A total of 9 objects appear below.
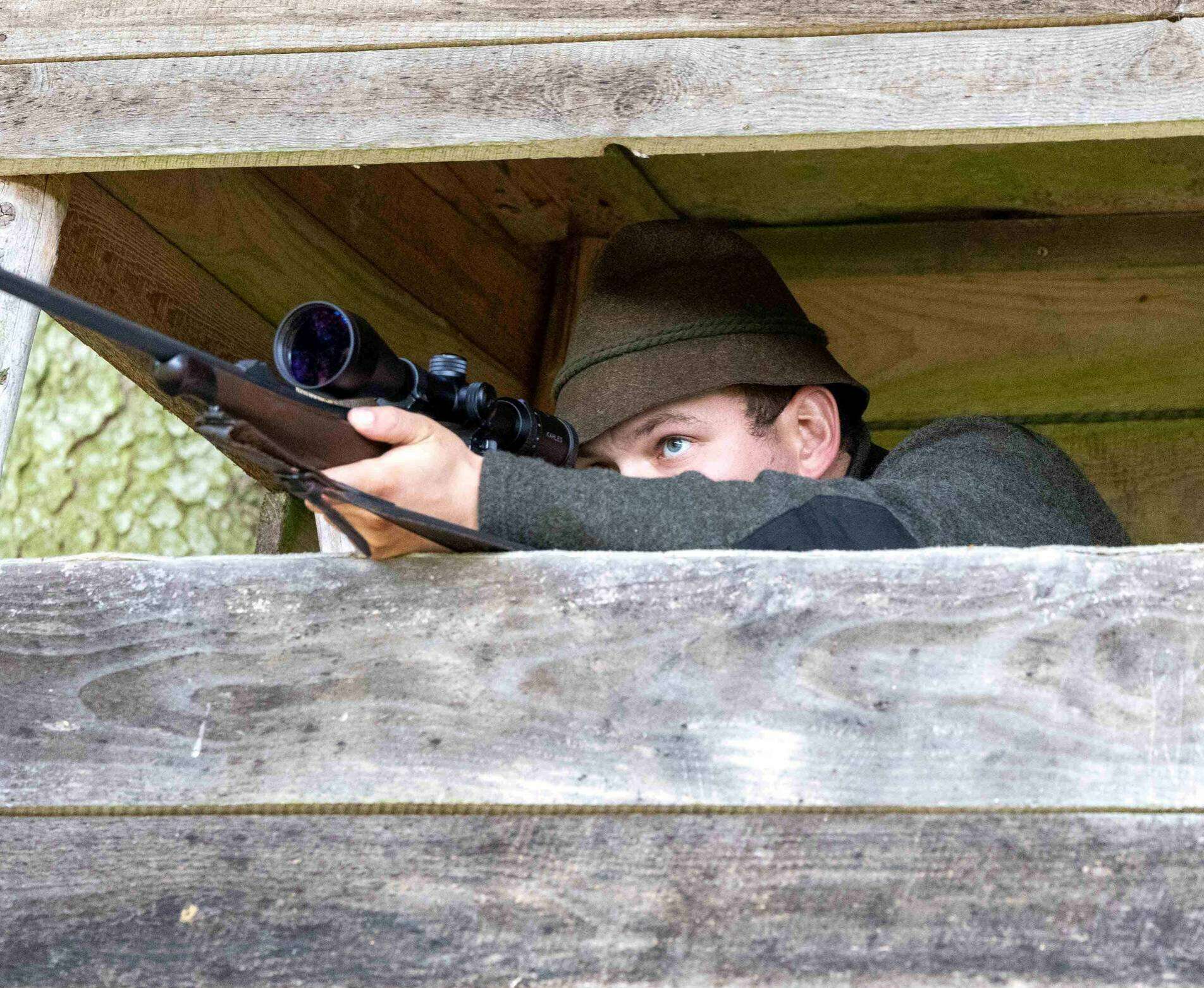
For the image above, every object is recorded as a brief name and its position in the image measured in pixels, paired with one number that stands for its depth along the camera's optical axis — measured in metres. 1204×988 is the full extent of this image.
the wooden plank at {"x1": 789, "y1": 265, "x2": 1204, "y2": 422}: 5.33
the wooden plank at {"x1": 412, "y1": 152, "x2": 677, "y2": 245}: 5.44
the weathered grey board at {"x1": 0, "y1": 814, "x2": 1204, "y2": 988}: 2.49
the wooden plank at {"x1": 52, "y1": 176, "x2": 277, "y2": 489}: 4.15
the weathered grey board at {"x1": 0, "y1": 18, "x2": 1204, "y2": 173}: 3.11
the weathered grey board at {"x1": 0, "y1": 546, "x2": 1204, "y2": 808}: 2.57
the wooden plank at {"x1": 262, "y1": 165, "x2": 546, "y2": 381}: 5.03
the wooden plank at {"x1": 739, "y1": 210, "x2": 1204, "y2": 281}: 5.32
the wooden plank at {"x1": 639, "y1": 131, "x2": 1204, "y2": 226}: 5.06
